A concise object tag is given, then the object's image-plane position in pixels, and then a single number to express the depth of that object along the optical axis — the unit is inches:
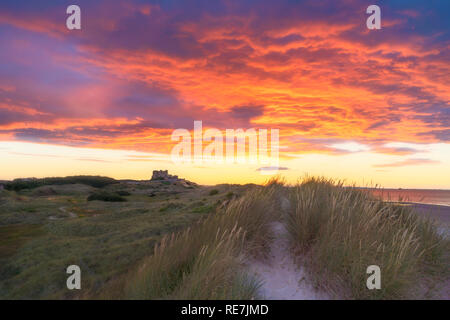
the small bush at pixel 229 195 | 767.0
